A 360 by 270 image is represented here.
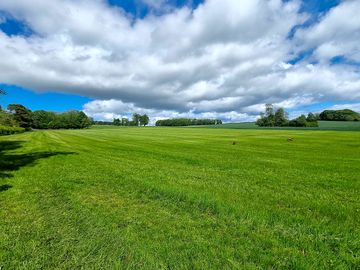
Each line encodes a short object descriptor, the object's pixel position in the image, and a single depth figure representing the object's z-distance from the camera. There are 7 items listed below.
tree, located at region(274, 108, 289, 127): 122.12
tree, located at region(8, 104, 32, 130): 97.31
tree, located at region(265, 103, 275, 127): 125.44
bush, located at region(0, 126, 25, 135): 48.31
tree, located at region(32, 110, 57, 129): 138.26
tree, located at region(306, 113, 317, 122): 109.74
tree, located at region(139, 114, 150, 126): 199.62
